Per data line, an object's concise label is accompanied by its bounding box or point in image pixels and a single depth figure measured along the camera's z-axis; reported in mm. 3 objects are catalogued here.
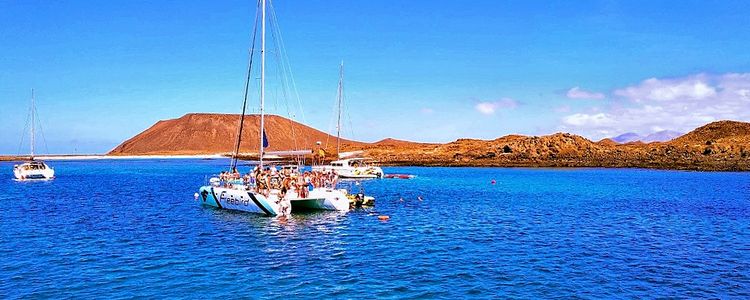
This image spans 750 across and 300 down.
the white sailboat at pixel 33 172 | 79500
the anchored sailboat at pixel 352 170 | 80562
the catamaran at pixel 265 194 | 35031
